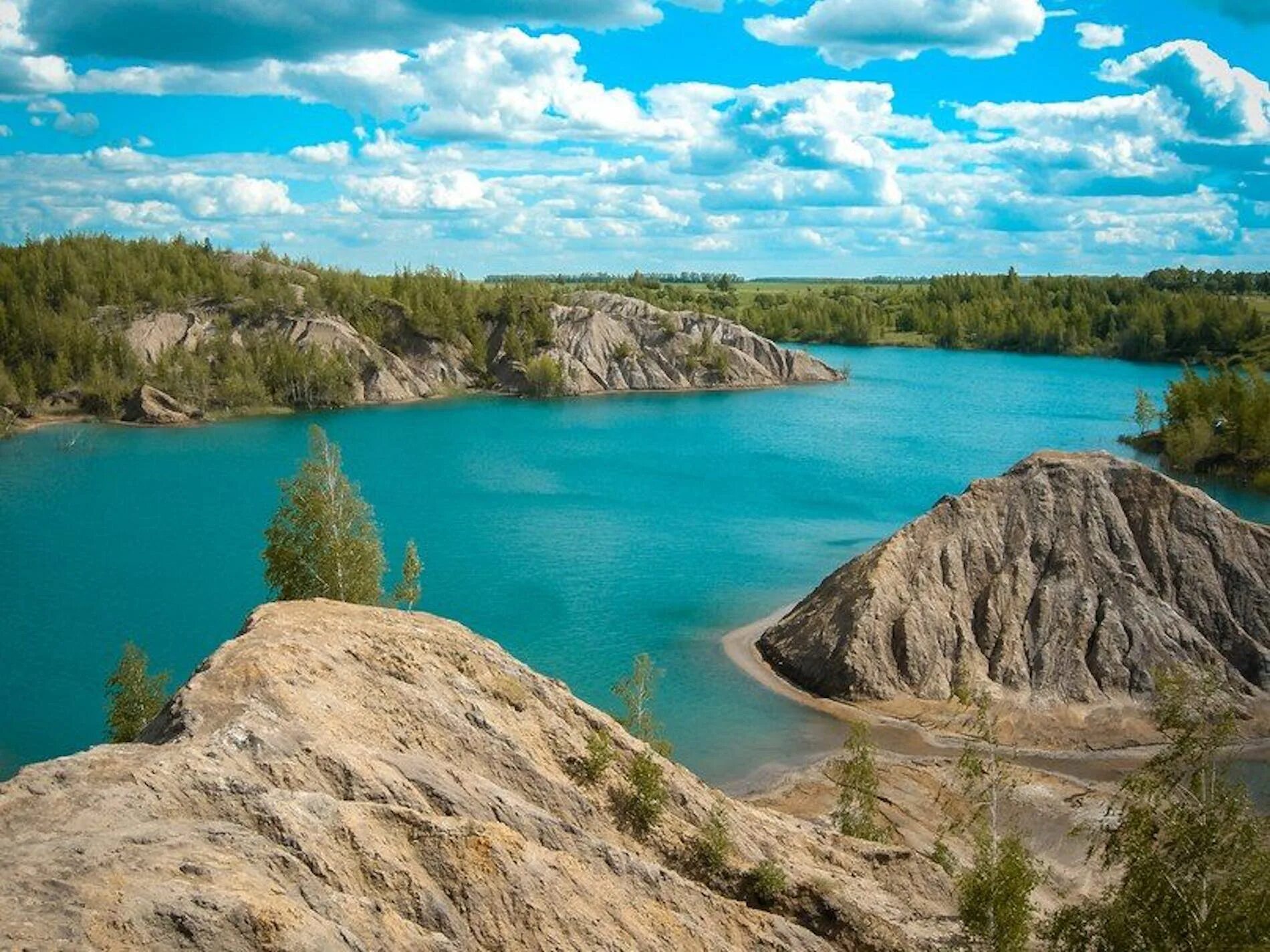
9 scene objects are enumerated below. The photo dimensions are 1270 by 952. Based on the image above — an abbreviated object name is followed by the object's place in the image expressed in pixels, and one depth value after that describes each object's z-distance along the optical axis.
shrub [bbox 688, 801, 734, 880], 25.33
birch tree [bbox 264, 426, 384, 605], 42.41
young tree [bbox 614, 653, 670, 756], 37.16
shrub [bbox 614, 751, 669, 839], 25.84
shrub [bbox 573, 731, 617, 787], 26.25
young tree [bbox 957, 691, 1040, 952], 23.52
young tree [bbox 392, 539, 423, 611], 41.78
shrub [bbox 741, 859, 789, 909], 24.73
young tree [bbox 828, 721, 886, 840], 32.78
